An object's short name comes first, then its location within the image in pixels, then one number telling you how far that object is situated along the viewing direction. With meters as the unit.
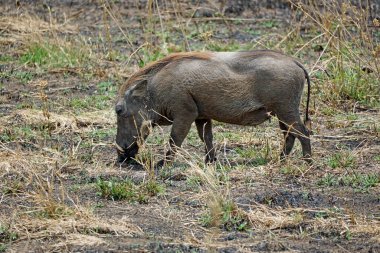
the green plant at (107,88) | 20.84
